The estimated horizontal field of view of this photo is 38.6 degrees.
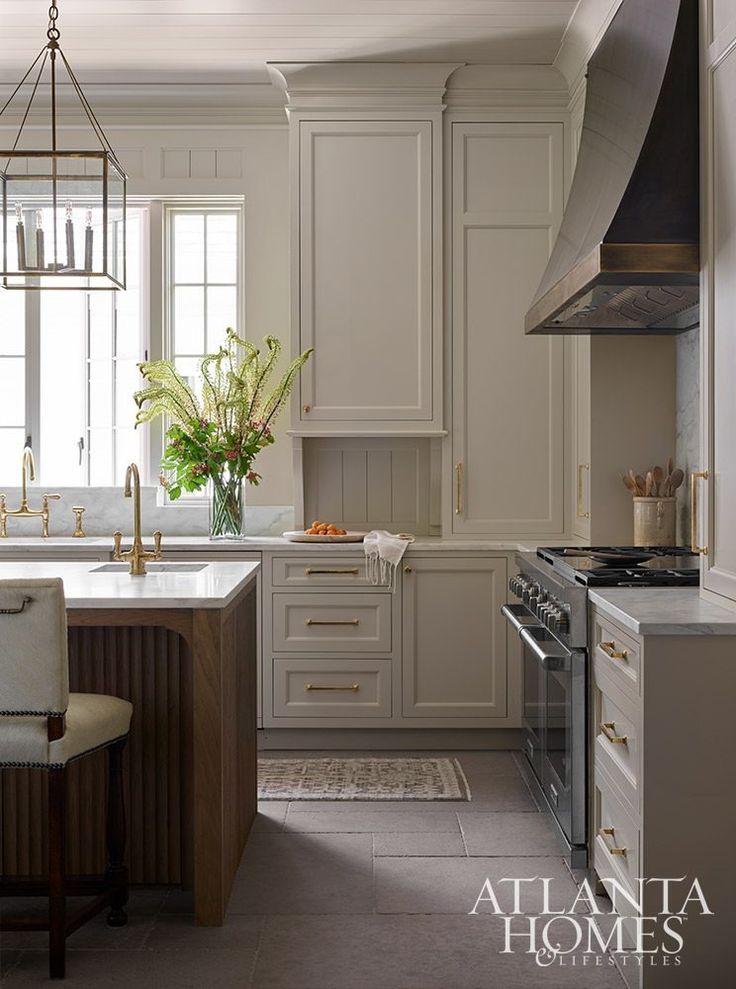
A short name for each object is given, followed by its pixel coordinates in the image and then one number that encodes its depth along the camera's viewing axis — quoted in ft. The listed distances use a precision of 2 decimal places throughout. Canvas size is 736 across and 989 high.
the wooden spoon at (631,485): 13.34
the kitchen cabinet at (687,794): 7.75
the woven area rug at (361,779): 12.81
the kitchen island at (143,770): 9.66
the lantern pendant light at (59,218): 9.48
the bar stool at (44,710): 7.89
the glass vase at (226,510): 15.12
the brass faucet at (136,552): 10.40
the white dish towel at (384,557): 14.46
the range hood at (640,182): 9.09
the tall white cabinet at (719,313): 8.38
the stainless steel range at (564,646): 9.86
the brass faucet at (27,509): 15.76
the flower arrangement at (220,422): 14.96
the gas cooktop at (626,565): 9.94
